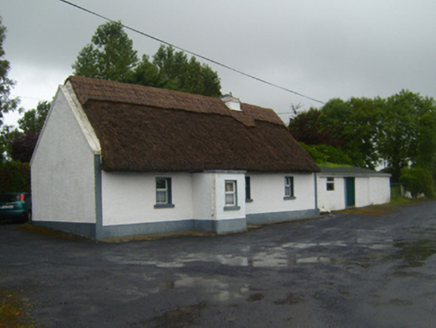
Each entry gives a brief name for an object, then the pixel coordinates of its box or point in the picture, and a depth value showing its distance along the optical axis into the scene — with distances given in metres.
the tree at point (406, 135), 52.66
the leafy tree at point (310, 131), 43.03
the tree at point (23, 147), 38.66
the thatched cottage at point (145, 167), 15.77
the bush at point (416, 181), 43.38
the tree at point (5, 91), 29.44
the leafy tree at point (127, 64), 48.84
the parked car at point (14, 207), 20.47
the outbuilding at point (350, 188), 27.72
